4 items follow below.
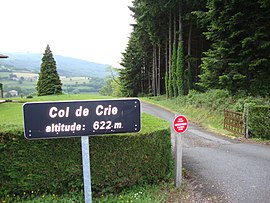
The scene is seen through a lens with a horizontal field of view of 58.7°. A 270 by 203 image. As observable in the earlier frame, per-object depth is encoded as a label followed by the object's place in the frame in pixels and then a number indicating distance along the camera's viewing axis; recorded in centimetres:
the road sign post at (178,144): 456
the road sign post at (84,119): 283
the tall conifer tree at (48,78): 3244
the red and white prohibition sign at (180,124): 455
